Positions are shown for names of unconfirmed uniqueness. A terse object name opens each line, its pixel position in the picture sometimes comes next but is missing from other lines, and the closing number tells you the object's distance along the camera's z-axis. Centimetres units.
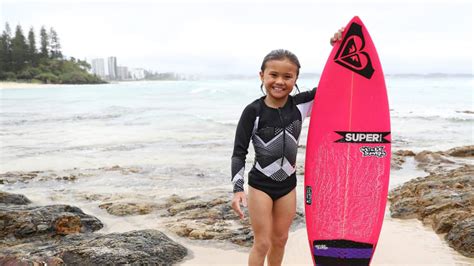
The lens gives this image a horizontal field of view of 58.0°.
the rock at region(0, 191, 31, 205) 519
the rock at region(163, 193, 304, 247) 430
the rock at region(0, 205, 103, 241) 411
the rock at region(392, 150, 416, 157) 917
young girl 291
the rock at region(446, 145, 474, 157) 898
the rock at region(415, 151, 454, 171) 812
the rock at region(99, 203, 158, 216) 524
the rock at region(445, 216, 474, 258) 370
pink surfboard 346
